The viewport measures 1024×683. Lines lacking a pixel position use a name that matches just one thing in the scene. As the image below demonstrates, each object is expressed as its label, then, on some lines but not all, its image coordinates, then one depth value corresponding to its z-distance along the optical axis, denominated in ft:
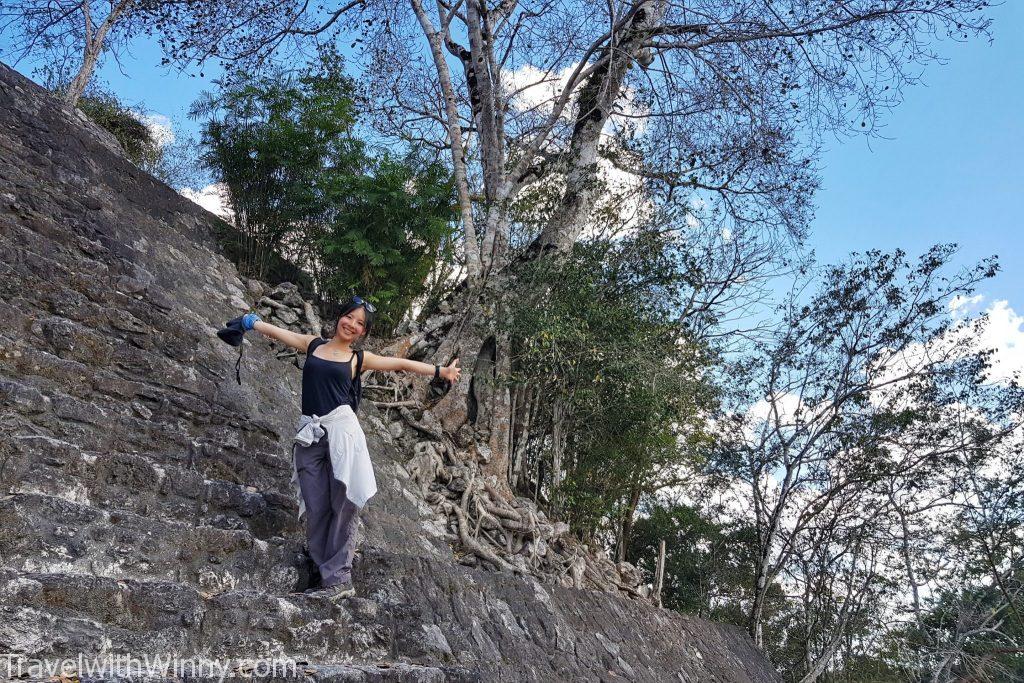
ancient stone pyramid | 9.52
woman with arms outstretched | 11.81
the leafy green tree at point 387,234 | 25.94
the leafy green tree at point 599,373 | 25.61
